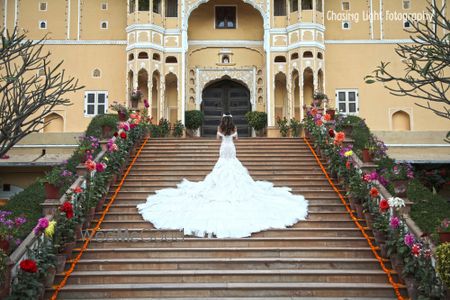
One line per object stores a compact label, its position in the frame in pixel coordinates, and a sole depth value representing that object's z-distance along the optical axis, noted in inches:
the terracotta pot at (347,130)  536.2
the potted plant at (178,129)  825.5
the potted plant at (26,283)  293.3
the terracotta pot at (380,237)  370.3
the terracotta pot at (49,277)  329.5
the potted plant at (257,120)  867.4
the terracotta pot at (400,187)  364.8
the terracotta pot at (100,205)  437.1
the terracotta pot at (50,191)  373.7
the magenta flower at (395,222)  342.0
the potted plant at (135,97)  682.2
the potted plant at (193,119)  866.1
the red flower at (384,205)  357.7
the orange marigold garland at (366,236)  326.3
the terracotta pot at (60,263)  348.4
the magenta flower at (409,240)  315.9
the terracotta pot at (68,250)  362.6
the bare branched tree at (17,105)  263.7
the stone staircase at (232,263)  326.3
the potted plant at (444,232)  287.1
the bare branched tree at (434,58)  271.0
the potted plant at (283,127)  798.5
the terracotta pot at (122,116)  584.7
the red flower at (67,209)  360.5
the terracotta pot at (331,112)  600.7
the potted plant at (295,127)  730.3
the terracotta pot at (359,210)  417.4
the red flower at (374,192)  381.5
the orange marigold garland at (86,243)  331.4
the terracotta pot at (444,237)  287.0
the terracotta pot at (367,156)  441.7
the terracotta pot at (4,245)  299.0
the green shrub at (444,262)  273.0
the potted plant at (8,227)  301.1
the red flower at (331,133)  523.2
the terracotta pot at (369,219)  396.8
